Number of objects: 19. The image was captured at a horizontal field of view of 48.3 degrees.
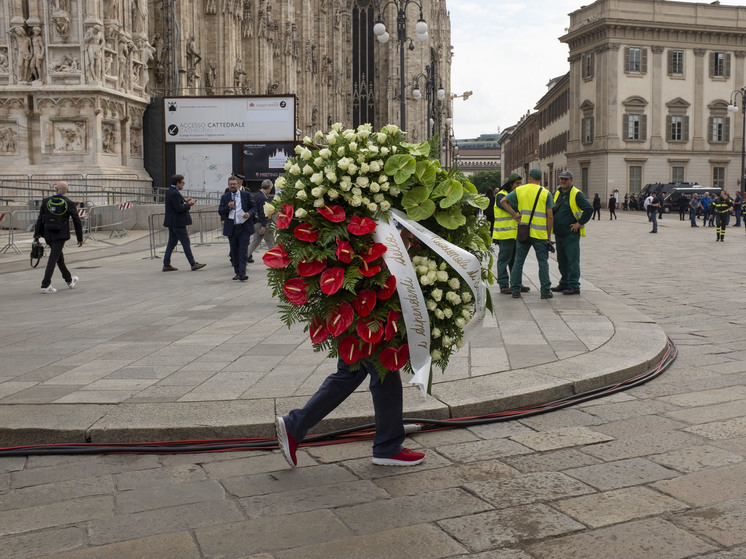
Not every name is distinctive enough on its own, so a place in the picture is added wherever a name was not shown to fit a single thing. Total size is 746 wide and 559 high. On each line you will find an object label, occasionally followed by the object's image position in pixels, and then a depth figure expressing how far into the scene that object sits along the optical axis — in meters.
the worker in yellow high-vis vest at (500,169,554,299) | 10.65
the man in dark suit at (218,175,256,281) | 13.12
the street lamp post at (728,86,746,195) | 44.90
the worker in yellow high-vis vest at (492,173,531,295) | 11.37
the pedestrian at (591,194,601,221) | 43.28
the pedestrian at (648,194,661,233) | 29.75
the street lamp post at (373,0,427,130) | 21.95
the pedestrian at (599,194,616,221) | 45.03
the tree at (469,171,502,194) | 152.27
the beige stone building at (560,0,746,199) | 58.81
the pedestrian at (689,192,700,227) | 34.09
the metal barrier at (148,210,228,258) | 19.72
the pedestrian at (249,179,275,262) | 14.46
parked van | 46.83
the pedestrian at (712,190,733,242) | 24.36
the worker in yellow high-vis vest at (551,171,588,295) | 10.91
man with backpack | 11.70
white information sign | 26.48
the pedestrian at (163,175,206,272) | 14.37
